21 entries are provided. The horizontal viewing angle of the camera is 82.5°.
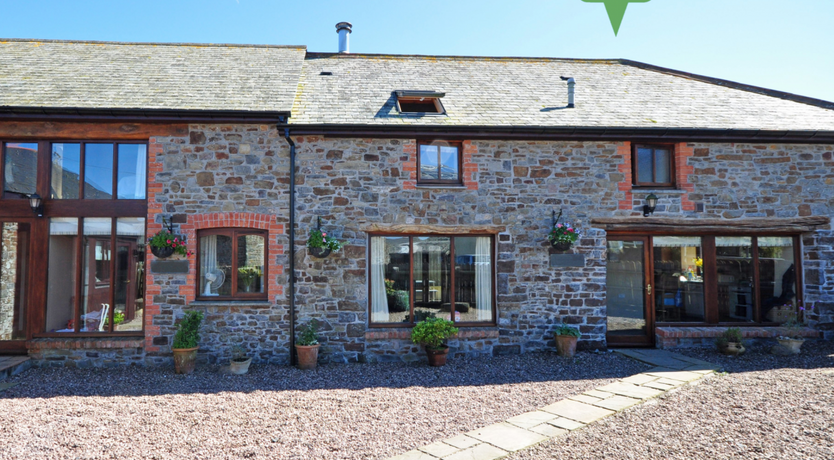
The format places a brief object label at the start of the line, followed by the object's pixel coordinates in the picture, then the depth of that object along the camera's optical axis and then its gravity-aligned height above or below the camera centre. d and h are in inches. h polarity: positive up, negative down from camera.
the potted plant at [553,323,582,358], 305.3 -53.7
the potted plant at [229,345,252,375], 275.6 -62.0
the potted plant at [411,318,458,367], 291.6 -48.7
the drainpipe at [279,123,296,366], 297.9 +2.0
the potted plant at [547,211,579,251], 309.3 +13.3
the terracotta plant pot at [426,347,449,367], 290.8 -60.5
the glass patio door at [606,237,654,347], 334.3 -25.9
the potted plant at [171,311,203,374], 275.9 -50.4
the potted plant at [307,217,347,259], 291.8 +8.4
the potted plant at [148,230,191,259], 285.0 +8.1
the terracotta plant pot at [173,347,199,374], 275.9 -59.2
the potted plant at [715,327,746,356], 307.6 -56.6
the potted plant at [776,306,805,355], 308.2 -53.6
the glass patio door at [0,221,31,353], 293.3 -15.0
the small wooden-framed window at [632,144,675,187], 336.8 +64.7
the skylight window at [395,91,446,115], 349.7 +118.1
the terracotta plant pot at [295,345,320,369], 286.0 -59.2
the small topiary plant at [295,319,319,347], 289.3 -47.2
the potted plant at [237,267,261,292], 304.8 -11.6
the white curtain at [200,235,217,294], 304.7 +2.5
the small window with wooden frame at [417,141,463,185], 322.0 +63.8
